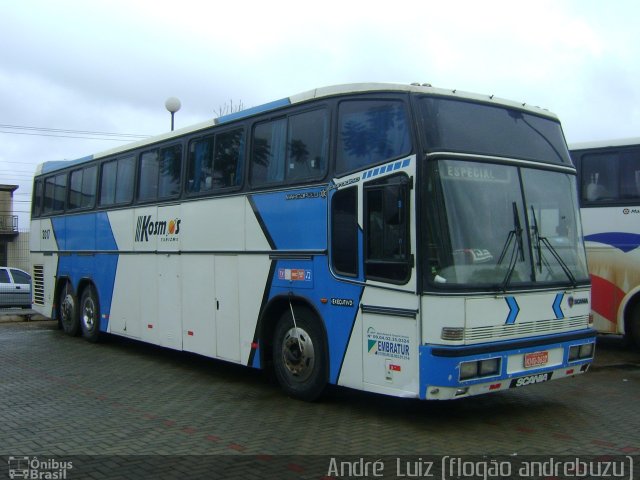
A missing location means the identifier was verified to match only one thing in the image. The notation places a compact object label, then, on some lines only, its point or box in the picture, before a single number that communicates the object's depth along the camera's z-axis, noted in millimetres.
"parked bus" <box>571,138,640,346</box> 11609
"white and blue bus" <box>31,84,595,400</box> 6551
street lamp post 18500
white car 23219
